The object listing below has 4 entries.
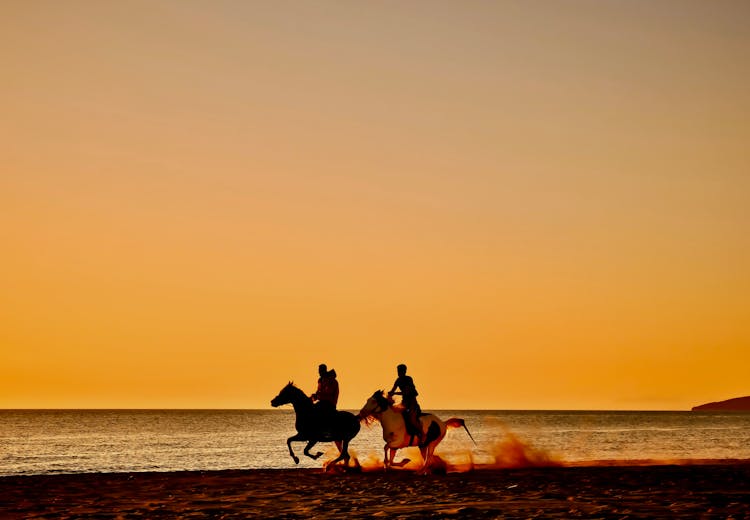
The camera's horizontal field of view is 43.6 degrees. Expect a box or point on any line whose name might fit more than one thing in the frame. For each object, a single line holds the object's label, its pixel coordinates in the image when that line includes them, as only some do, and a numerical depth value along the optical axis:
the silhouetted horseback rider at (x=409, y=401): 26.50
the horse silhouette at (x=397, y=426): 26.36
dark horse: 27.92
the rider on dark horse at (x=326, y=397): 27.88
